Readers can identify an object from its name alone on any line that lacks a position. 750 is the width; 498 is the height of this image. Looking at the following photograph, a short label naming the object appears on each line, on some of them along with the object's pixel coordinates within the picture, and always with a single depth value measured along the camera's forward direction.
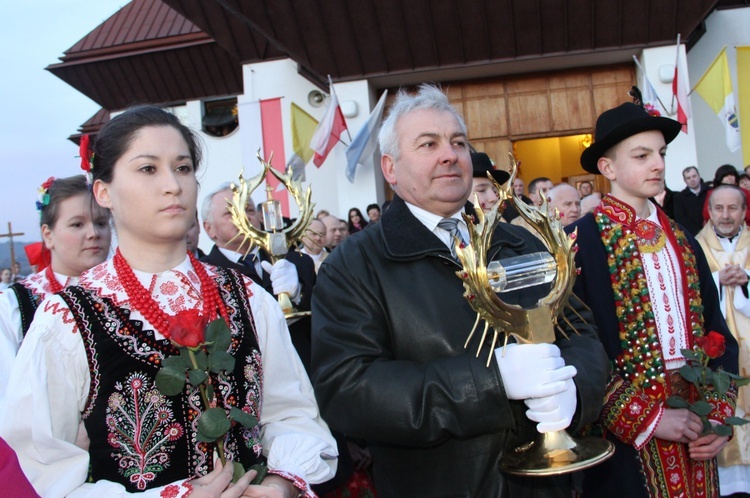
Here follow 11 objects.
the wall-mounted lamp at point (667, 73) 10.33
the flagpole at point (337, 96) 10.71
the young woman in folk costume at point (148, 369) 1.57
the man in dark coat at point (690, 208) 7.66
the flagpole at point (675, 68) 10.06
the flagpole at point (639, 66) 10.42
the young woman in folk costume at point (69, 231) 2.73
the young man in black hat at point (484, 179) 4.40
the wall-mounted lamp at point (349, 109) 11.05
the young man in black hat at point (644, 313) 2.62
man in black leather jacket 1.85
